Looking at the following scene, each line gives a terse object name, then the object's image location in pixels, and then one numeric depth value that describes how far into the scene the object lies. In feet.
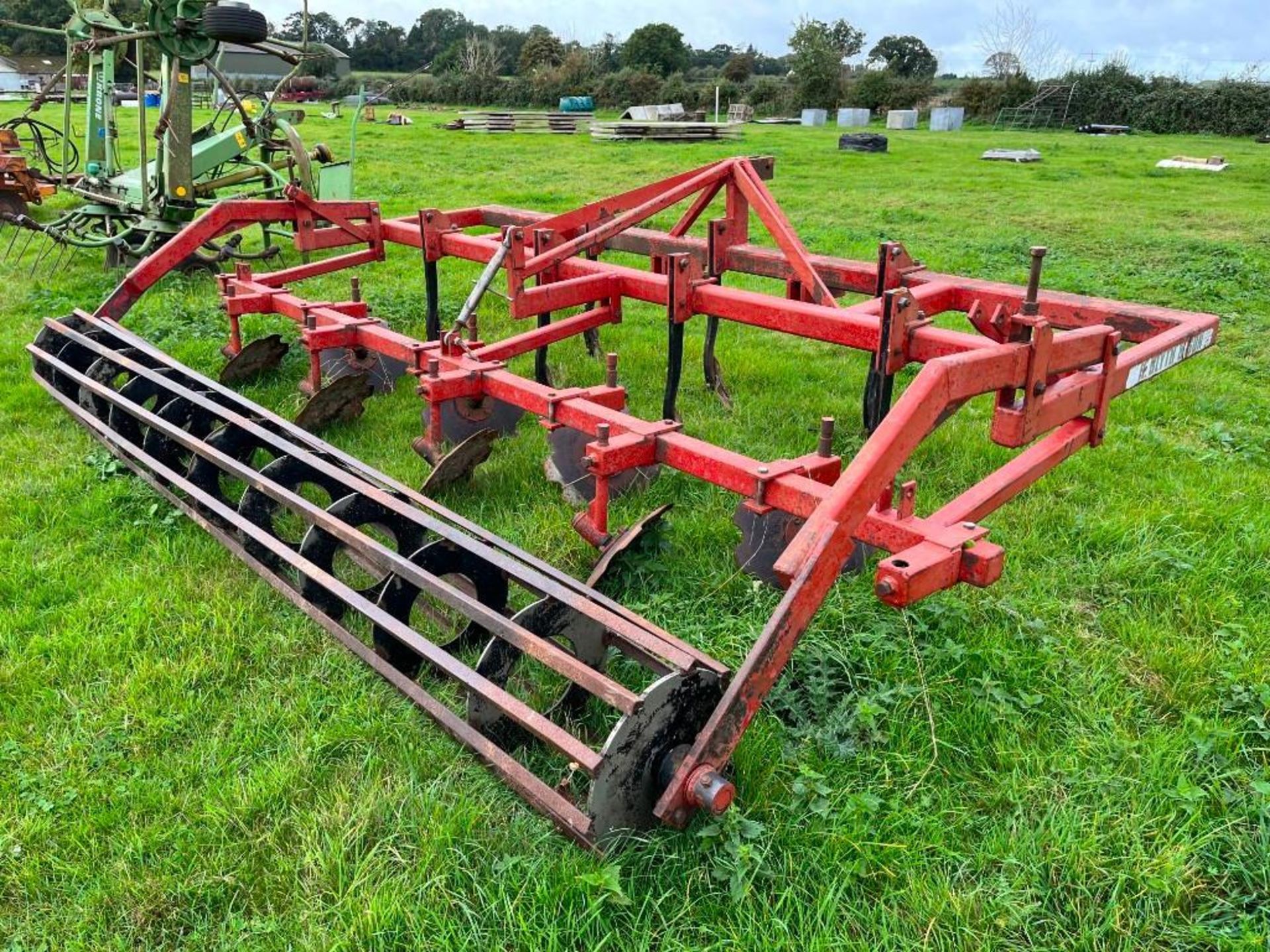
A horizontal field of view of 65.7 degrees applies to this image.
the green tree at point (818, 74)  119.75
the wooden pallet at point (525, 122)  93.76
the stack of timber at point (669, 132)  79.82
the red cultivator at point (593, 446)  7.25
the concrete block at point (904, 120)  104.94
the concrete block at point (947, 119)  104.27
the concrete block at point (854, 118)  107.96
